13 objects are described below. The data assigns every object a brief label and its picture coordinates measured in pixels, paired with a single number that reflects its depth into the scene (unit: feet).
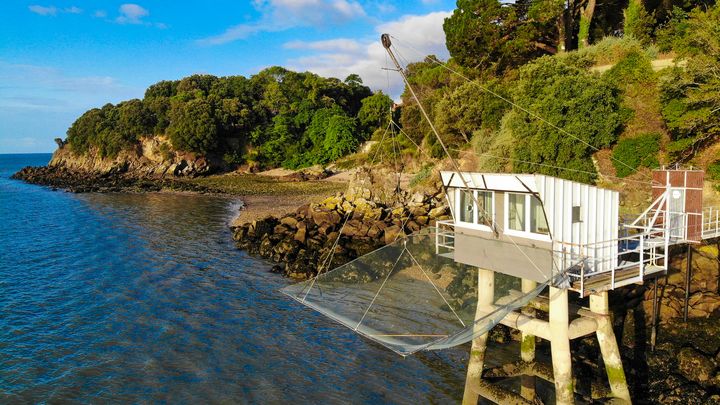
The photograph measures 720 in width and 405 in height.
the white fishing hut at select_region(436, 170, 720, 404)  40.65
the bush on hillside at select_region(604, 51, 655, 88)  109.81
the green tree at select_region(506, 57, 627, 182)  102.94
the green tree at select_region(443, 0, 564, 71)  150.20
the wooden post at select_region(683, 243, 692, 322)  57.67
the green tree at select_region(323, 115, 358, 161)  298.35
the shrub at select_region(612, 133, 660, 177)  100.25
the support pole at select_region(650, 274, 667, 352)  54.90
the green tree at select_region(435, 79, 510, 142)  138.41
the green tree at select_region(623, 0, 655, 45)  133.39
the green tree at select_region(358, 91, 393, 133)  311.68
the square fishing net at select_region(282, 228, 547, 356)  45.60
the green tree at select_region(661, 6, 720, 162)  85.92
